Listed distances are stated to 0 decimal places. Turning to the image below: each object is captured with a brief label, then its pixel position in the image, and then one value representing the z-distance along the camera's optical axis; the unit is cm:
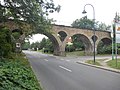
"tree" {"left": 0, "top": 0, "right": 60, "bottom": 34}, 706
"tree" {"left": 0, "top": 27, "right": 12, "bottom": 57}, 648
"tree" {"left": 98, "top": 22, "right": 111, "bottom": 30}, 4403
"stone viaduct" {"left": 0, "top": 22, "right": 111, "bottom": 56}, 2115
